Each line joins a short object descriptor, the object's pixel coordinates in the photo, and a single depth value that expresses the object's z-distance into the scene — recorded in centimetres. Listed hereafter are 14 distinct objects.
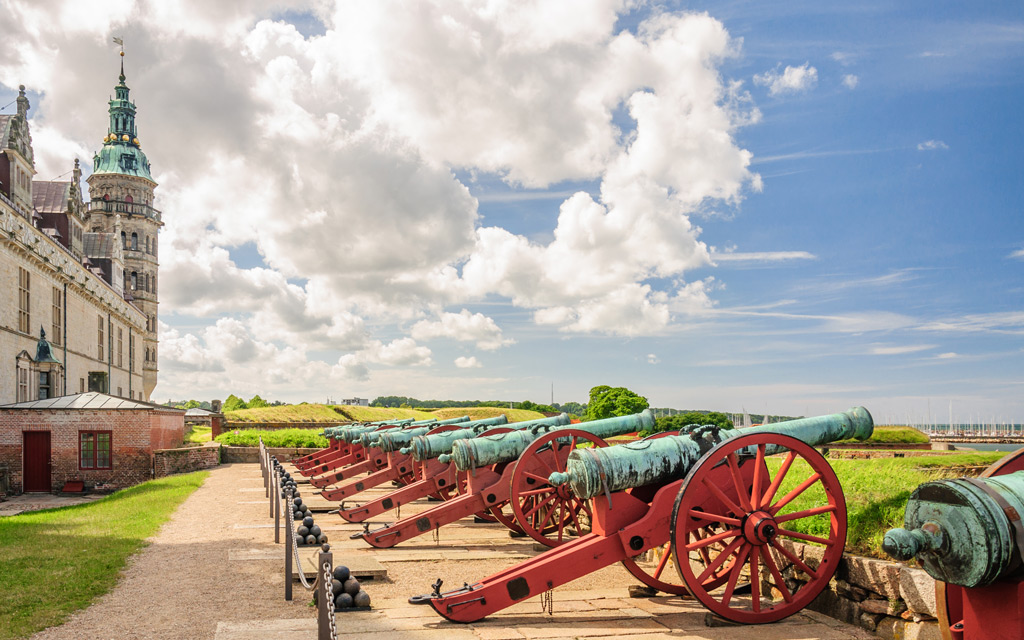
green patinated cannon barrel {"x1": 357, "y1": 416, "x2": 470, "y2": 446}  1450
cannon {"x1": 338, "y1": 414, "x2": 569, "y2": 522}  1123
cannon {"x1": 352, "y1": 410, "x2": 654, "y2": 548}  914
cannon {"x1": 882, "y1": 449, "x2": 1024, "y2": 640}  305
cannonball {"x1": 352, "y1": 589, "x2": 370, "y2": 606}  672
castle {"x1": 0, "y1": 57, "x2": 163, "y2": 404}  2689
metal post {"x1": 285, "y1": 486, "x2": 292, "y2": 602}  723
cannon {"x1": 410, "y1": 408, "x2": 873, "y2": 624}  599
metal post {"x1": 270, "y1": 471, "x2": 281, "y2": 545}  1039
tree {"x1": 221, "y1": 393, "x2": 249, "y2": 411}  8088
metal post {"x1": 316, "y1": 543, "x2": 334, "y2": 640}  434
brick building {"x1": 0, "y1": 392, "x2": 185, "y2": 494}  2214
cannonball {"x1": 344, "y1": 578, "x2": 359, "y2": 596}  678
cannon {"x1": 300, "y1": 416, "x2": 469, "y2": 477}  1958
